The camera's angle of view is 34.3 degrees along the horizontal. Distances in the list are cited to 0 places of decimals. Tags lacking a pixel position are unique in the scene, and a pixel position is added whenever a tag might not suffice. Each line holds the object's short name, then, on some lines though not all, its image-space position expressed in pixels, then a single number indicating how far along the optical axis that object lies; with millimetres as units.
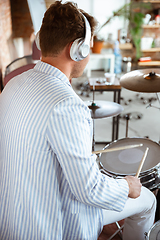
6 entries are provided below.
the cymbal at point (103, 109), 1685
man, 765
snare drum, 1259
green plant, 4715
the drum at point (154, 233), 909
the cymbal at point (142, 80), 1589
